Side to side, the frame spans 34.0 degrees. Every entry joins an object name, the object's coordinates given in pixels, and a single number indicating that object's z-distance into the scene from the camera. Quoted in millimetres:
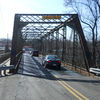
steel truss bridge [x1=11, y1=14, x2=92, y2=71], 16416
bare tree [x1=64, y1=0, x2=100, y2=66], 16219
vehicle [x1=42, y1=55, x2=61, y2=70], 18281
